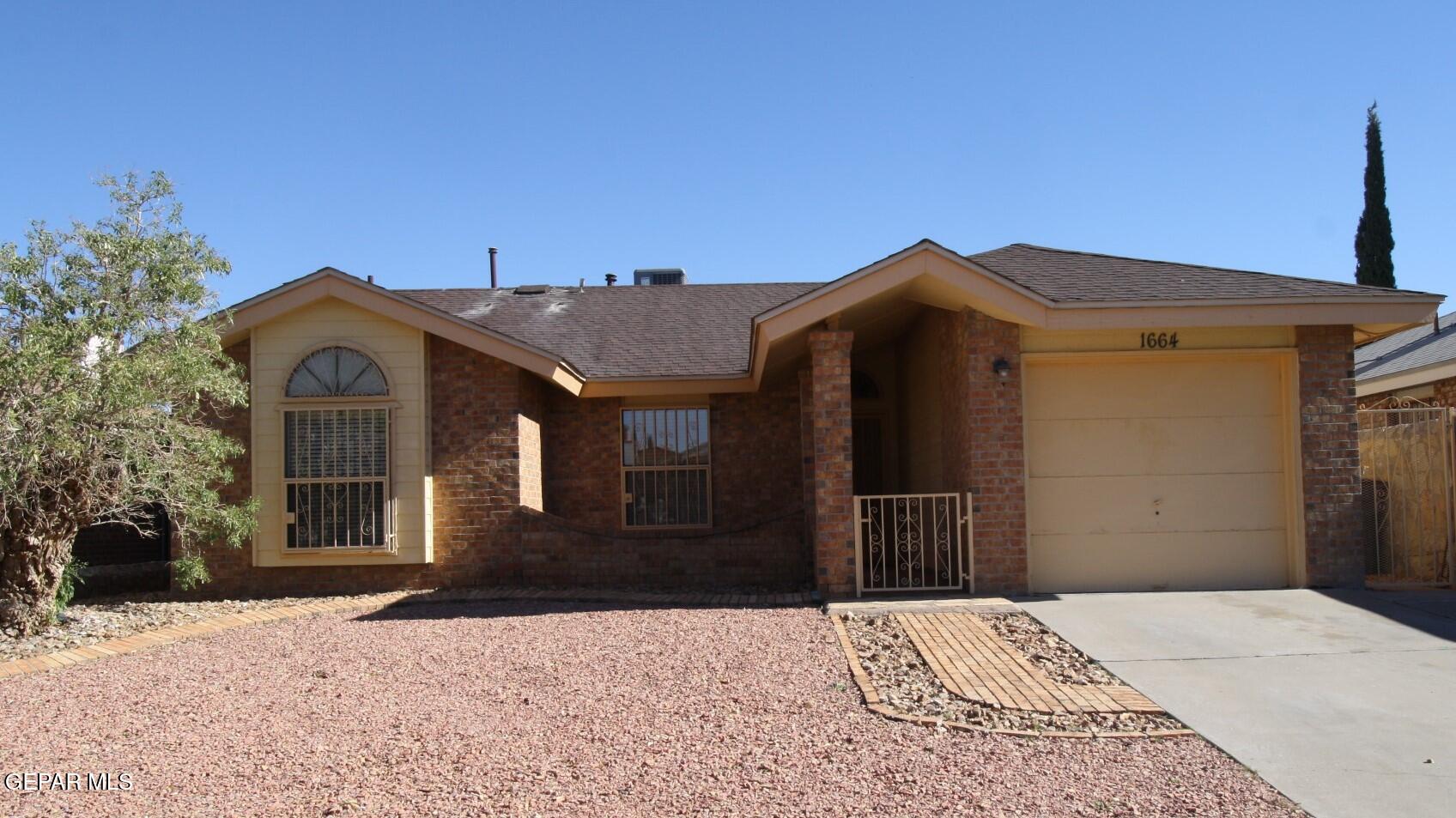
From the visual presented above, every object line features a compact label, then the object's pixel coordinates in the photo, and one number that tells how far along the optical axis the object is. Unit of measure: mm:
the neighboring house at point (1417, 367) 14203
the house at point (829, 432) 9812
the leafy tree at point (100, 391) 8266
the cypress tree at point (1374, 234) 28469
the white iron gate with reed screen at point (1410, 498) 9836
